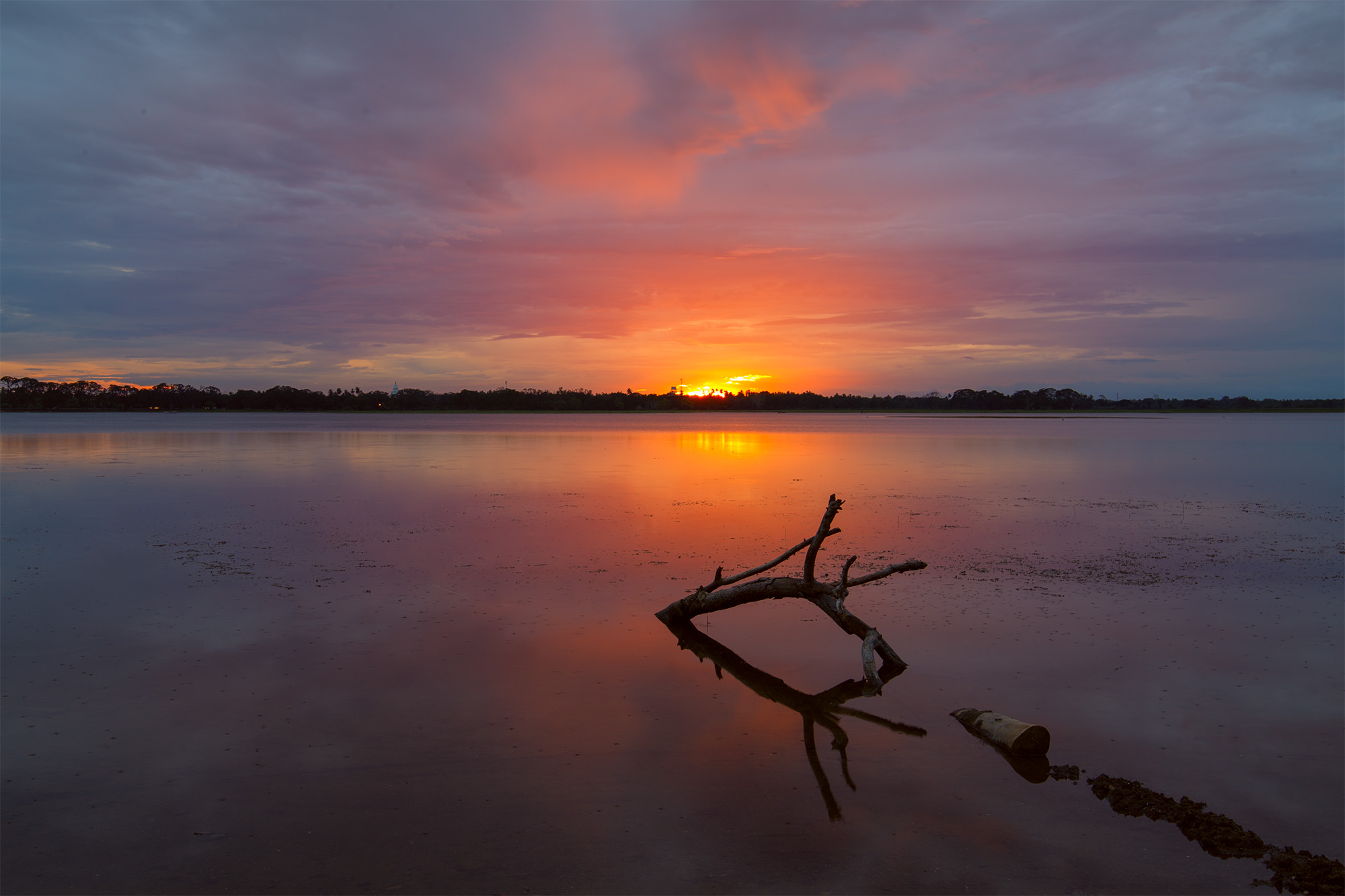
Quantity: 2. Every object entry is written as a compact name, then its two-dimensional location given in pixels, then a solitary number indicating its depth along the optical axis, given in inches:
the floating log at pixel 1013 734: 281.0
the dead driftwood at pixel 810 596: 359.6
